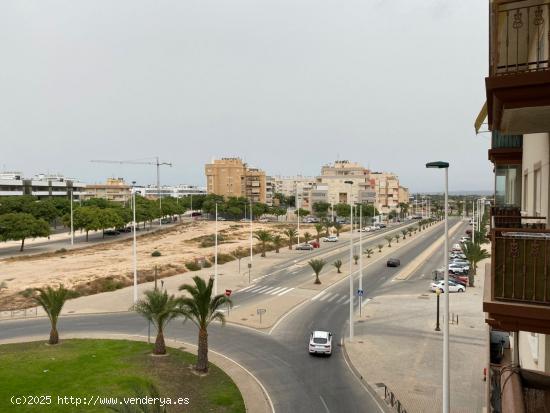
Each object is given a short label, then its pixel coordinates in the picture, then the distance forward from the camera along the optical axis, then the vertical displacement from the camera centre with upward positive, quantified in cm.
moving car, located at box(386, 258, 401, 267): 5509 -866
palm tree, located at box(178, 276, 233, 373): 2103 -585
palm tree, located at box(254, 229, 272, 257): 6102 -587
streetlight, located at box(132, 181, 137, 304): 3431 -792
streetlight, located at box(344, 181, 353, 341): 2545 -729
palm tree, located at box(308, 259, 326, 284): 4269 -694
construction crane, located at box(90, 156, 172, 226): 17012 +1240
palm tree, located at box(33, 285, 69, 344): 2525 -658
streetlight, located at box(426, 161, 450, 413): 1155 -382
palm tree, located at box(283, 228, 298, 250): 7156 -679
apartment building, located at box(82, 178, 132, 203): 18938 +244
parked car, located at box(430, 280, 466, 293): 3975 -865
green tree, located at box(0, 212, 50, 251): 6712 -504
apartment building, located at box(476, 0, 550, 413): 516 -52
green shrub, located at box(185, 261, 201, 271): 5156 -866
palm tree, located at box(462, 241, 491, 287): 4204 -581
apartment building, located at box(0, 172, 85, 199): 12112 +301
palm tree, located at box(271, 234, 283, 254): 6651 -747
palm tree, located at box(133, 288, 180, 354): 2297 -634
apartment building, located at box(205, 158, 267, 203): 17950 +803
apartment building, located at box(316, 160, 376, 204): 14575 +399
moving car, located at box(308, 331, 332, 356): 2355 -832
